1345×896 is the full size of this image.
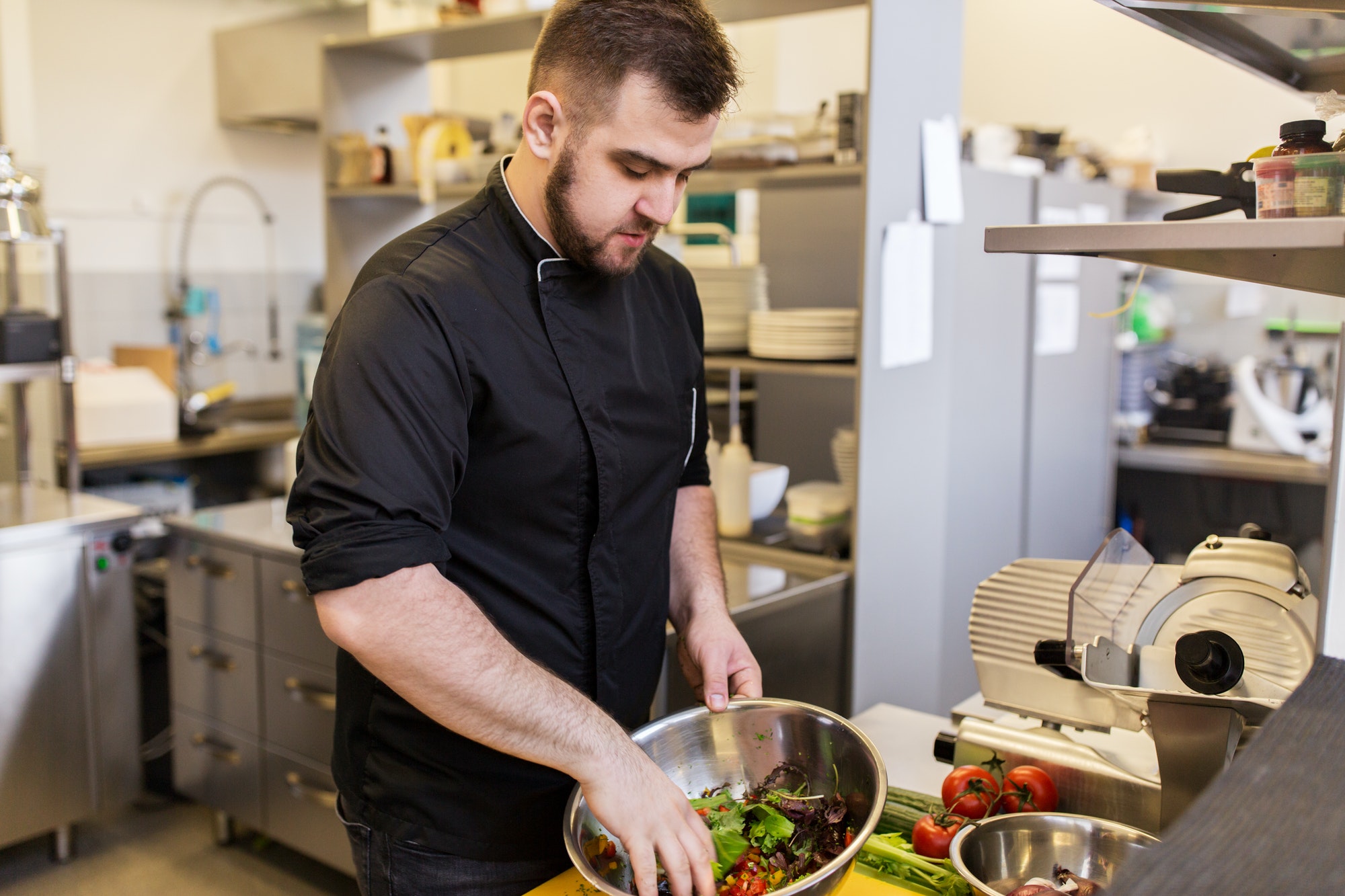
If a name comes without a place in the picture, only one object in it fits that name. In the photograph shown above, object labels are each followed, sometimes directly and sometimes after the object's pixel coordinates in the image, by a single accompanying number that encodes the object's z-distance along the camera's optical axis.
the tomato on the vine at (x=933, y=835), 1.31
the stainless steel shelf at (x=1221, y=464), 3.96
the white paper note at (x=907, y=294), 2.39
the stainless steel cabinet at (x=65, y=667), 2.76
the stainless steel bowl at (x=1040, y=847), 1.22
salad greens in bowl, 1.14
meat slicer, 1.17
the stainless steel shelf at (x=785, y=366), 2.37
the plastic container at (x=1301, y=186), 0.94
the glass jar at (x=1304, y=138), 0.98
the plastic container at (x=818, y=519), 2.54
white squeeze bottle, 2.68
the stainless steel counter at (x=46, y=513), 2.76
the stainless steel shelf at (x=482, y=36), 2.45
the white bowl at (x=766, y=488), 2.78
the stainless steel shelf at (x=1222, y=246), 0.80
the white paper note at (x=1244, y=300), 5.10
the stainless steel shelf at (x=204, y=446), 3.78
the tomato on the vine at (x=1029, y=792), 1.38
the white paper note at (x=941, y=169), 2.46
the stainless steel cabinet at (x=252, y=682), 2.68
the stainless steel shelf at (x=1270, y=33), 1.12
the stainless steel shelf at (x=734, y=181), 2.36
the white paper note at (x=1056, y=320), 3.77
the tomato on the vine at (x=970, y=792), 1.38
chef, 1.12
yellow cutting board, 1.24
